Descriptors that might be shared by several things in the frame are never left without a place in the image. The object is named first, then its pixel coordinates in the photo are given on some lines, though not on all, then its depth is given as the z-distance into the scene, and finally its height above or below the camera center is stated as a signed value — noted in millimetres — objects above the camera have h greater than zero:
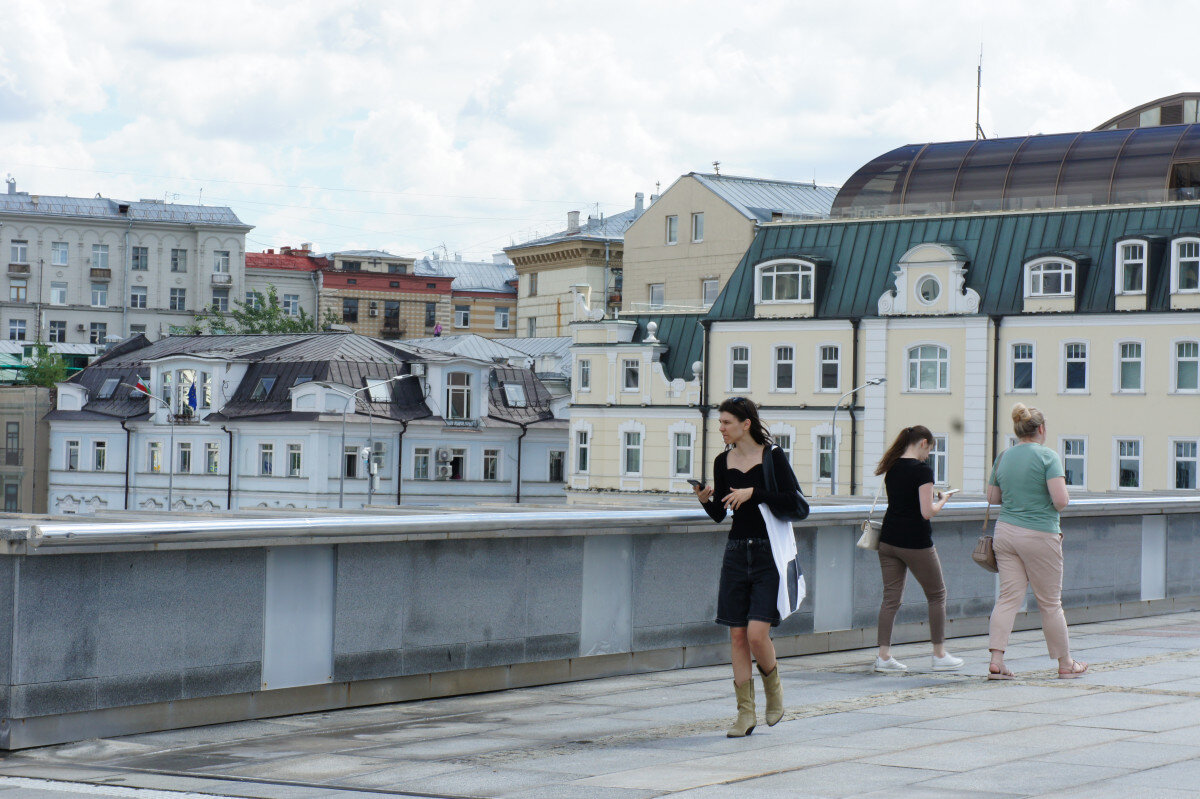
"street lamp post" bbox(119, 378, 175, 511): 79250 -564
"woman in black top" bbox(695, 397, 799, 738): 9641 -478
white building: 77312 +1142
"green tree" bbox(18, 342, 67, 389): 101312 +4492
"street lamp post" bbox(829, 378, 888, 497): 61428 +540
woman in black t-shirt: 12414 -504
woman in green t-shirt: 12195 -465
